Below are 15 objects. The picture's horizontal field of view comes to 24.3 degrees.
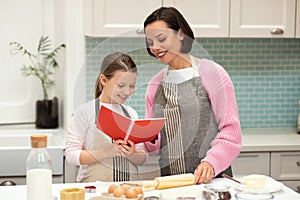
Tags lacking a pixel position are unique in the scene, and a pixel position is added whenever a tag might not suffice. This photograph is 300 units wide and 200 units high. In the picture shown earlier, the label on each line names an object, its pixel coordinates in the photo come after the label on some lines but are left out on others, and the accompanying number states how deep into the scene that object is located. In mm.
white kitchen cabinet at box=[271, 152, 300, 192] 4037
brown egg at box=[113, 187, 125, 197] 2274
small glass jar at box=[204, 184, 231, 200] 2357
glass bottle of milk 2213
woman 2685
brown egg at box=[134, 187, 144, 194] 2278
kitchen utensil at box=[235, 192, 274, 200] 2362
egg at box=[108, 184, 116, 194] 2326
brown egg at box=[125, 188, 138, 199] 2256
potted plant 4445
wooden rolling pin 2547
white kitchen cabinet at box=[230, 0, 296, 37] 4223
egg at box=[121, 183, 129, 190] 2300
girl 2575
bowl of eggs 2261
